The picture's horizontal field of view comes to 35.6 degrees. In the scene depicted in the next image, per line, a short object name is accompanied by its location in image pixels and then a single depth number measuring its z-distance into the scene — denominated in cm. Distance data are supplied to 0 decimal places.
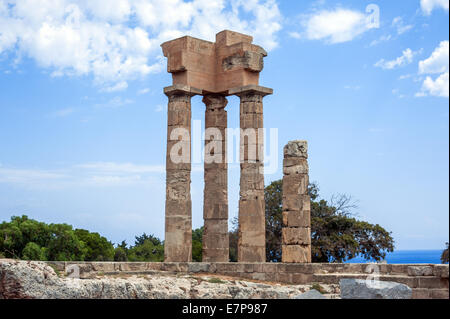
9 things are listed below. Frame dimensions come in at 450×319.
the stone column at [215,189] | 2498
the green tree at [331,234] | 3747
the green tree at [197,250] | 3838
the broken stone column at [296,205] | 2062
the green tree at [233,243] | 4084
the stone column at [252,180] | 2333
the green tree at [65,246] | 3534
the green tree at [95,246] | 3856
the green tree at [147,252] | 4194
